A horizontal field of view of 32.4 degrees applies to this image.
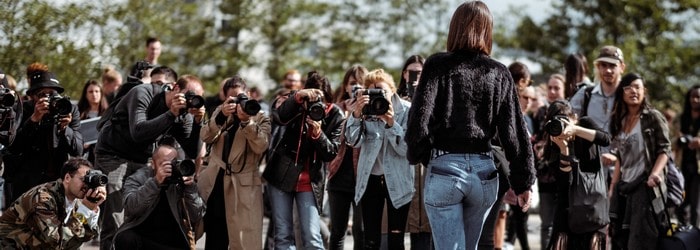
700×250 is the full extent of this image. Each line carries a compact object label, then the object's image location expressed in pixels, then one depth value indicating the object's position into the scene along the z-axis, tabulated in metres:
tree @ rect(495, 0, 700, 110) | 33.75
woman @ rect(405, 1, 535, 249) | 6.92
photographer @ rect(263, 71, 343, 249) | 9.42
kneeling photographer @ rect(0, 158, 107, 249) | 8.62
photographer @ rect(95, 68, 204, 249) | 9.70
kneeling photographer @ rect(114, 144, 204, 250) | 9.09
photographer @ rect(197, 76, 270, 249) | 9.58
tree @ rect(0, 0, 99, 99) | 14.39
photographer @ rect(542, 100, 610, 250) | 9.54
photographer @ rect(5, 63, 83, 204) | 9.94
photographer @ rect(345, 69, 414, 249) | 9.11
